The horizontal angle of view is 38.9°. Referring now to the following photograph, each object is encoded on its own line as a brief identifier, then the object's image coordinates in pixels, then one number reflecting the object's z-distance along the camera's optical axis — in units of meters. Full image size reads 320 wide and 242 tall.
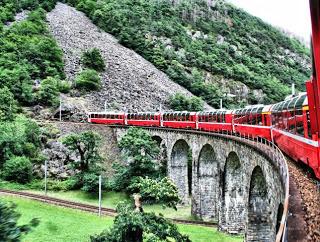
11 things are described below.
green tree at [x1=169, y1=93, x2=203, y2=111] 71.69
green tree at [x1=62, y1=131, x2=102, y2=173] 41.28
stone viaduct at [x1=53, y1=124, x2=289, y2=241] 16.67
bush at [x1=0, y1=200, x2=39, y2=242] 8.30
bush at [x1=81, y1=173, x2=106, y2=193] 38.31
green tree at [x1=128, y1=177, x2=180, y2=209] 19.22
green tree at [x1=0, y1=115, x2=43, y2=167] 41.94
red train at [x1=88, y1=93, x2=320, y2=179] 12.63
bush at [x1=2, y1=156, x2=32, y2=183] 39.31
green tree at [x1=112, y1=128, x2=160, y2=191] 39.53
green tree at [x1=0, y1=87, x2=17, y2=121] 50.09
